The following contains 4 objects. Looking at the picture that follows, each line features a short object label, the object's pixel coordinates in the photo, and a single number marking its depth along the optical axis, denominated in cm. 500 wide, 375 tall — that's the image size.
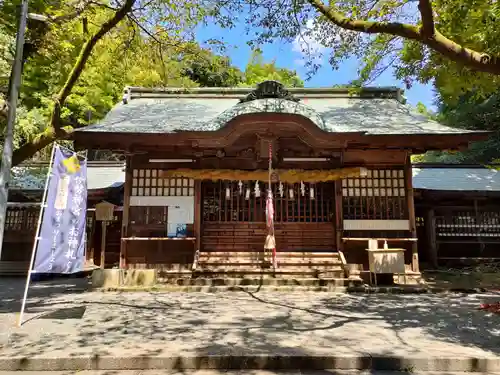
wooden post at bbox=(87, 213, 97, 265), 1472
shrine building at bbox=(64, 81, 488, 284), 1100
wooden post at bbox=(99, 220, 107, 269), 1140
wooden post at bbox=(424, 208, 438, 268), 1355
